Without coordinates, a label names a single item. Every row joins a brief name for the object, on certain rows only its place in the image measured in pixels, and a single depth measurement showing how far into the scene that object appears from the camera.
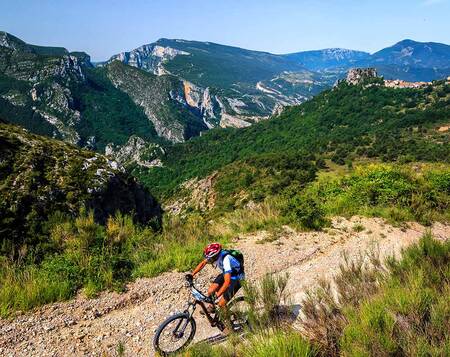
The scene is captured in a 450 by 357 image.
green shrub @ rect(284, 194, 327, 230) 12.27
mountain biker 6.21
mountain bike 5.89
